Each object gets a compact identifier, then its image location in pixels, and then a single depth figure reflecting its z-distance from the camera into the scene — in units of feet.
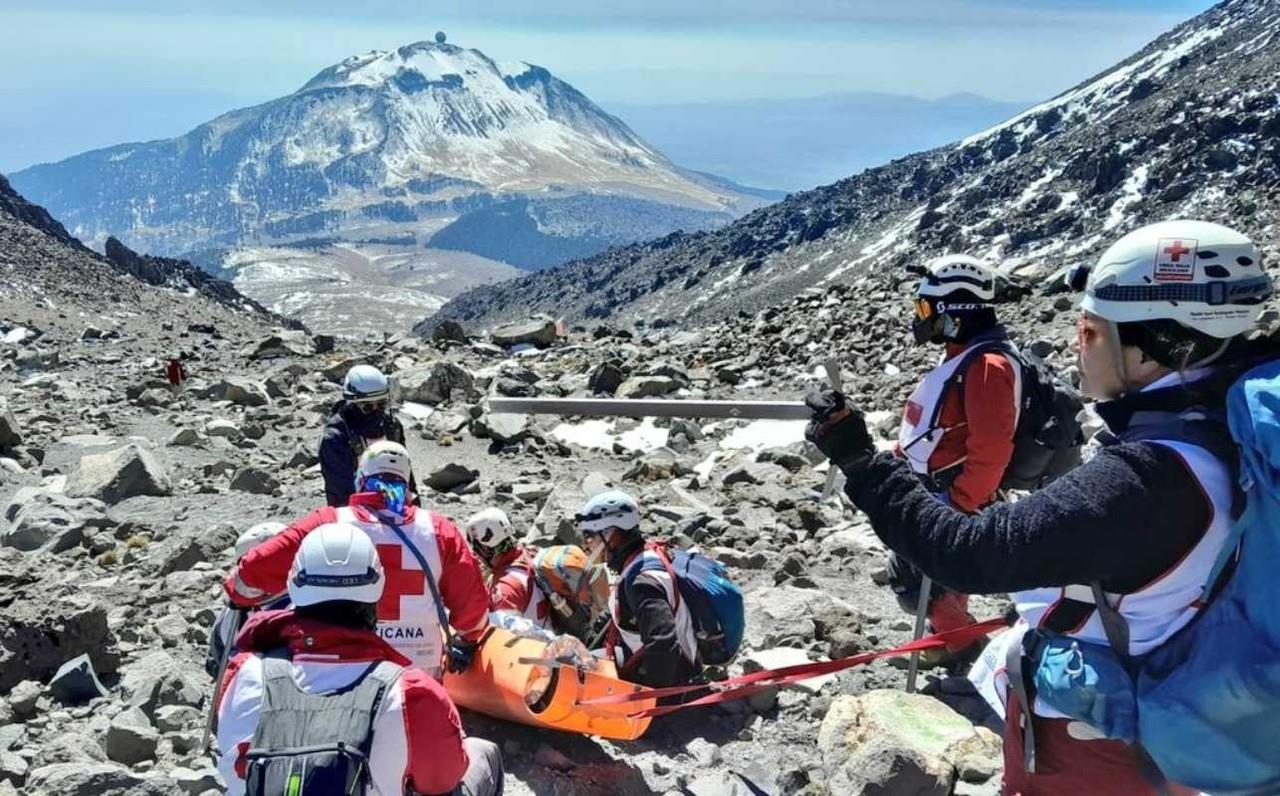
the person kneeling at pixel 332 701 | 11.01
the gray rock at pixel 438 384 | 59.62
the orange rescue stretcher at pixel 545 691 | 18.57
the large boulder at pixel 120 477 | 38.99
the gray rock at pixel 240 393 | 60.59
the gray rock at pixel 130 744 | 18.25
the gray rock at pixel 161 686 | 19.85
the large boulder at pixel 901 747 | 15.24
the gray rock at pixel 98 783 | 15.98
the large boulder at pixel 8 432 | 46.42
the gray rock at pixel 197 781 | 16.53
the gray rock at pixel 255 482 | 40.65
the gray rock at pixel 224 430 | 50.47
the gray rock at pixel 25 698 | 20.17
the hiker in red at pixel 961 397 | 17.33
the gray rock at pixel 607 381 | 61.26
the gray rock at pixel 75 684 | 20.95
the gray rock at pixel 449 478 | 41.39
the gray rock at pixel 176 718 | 19.38
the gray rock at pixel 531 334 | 85.97
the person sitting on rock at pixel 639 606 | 19.12
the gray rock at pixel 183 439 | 48.73
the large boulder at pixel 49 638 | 21.27
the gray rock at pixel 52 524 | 32.30
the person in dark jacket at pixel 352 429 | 25.16
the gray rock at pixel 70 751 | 17.78
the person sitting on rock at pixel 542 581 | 23.36
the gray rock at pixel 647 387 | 58.75
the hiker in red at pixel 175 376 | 62.49
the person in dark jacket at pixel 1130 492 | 7.86
